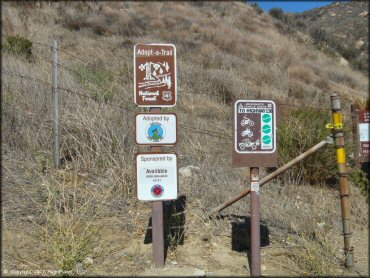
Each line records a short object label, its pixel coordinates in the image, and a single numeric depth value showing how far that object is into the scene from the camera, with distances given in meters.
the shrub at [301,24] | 27.81
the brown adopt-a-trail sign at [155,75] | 3.87
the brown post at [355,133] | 6.18
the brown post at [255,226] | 3.71
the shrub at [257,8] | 26.14
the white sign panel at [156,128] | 3.82
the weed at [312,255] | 3.99
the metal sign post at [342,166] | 4.34
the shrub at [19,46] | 8.34
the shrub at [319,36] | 22.36
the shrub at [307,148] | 6.51
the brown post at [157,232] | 3.82
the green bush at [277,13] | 28.99
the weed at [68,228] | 3.73
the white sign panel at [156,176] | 3.80
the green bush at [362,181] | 6.40
